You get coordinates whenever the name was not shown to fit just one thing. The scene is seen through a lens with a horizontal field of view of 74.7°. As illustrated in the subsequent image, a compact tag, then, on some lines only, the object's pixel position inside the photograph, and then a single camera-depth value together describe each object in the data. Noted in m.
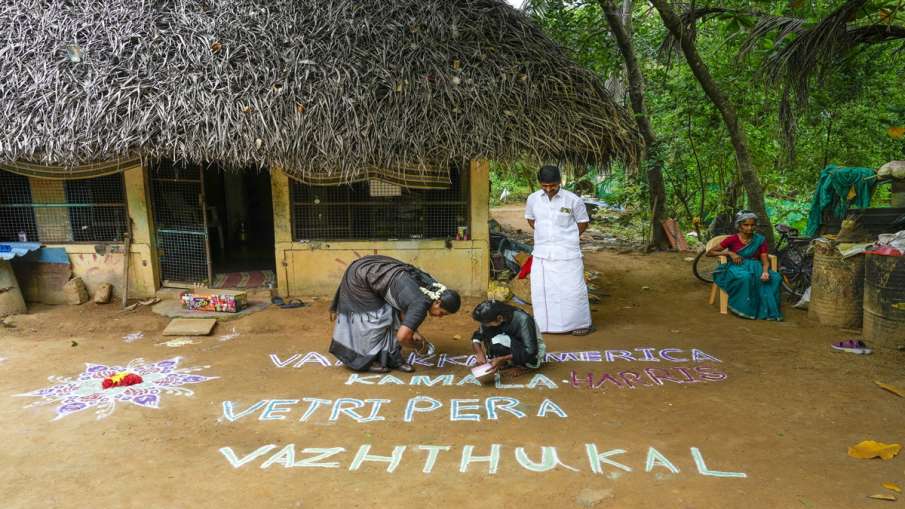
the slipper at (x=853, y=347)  5.49
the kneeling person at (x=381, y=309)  4.55
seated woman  6.64
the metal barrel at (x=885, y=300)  5.39
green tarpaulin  6.96
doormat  7.92
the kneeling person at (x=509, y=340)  4.78
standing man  6.10
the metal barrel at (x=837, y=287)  6.14
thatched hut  6.53
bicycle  7.26
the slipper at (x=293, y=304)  7.30
